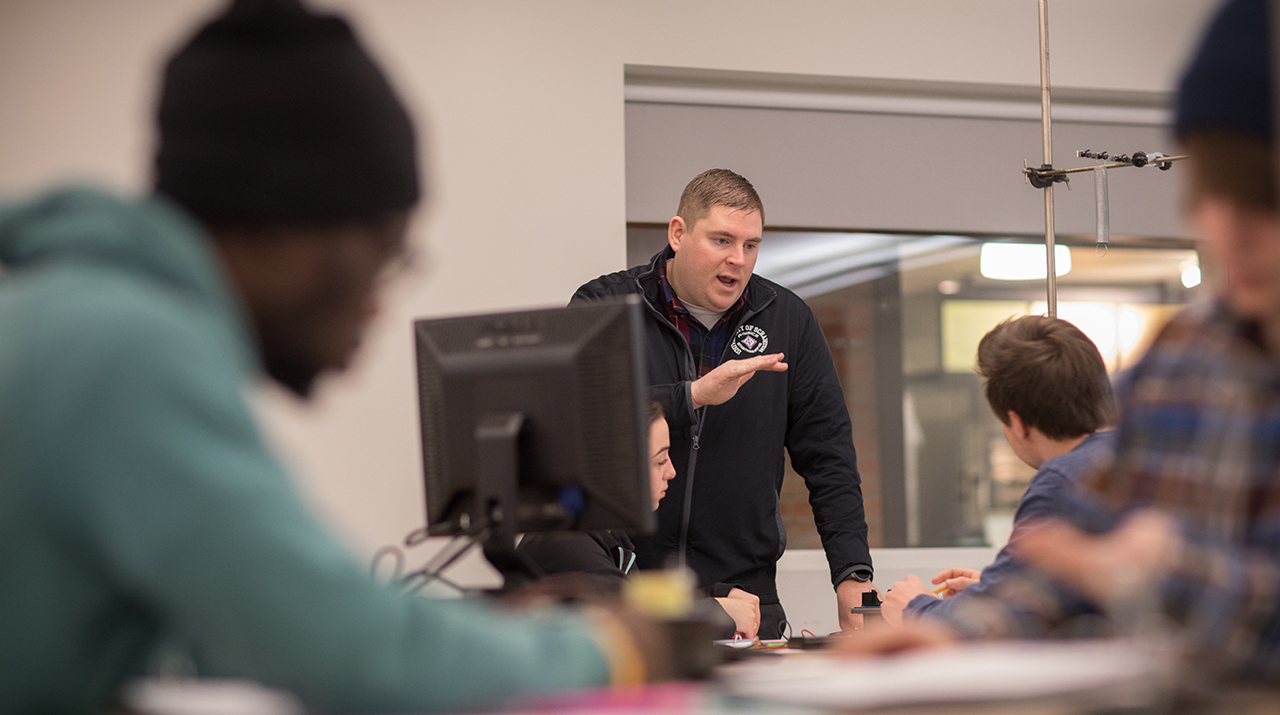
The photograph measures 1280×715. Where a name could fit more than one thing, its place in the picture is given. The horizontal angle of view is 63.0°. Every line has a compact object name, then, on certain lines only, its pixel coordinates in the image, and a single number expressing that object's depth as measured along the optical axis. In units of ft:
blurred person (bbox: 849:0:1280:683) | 2.70
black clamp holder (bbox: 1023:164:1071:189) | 8.11
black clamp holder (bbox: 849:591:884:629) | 6.82
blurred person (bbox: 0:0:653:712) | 2.05
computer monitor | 4.64
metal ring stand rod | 8.07
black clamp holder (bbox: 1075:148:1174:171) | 7.86
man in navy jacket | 8.70
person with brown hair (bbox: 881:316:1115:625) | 5.34
